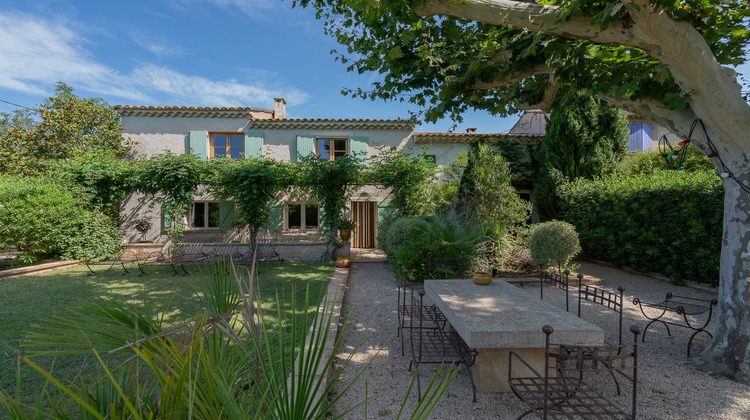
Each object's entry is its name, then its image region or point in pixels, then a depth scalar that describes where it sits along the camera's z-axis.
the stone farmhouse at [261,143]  12.75
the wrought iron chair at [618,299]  2.81
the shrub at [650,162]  10.30
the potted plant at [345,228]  10.90
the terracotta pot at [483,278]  4.12
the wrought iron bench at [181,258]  7.82
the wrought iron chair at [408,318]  3.92
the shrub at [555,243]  7.11
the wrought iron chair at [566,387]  2.11
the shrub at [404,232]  7.33
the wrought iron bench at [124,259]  7.93
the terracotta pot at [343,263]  9.10
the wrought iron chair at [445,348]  2.92
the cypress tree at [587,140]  10.16
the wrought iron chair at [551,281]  4.54
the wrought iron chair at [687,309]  3.72
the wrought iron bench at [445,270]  6.42
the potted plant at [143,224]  12.39
